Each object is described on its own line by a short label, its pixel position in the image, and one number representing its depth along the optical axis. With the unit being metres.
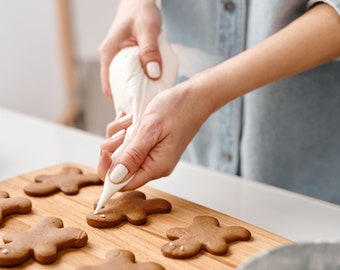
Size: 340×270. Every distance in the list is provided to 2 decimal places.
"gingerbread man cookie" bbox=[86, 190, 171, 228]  0.76
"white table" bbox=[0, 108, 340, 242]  0.82
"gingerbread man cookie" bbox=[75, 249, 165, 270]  0.68
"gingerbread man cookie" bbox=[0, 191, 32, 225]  0.77
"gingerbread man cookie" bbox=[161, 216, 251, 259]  0.71
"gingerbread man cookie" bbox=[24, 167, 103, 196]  0.82
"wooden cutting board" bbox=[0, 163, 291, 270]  0.70
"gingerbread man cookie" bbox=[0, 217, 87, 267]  0.69
